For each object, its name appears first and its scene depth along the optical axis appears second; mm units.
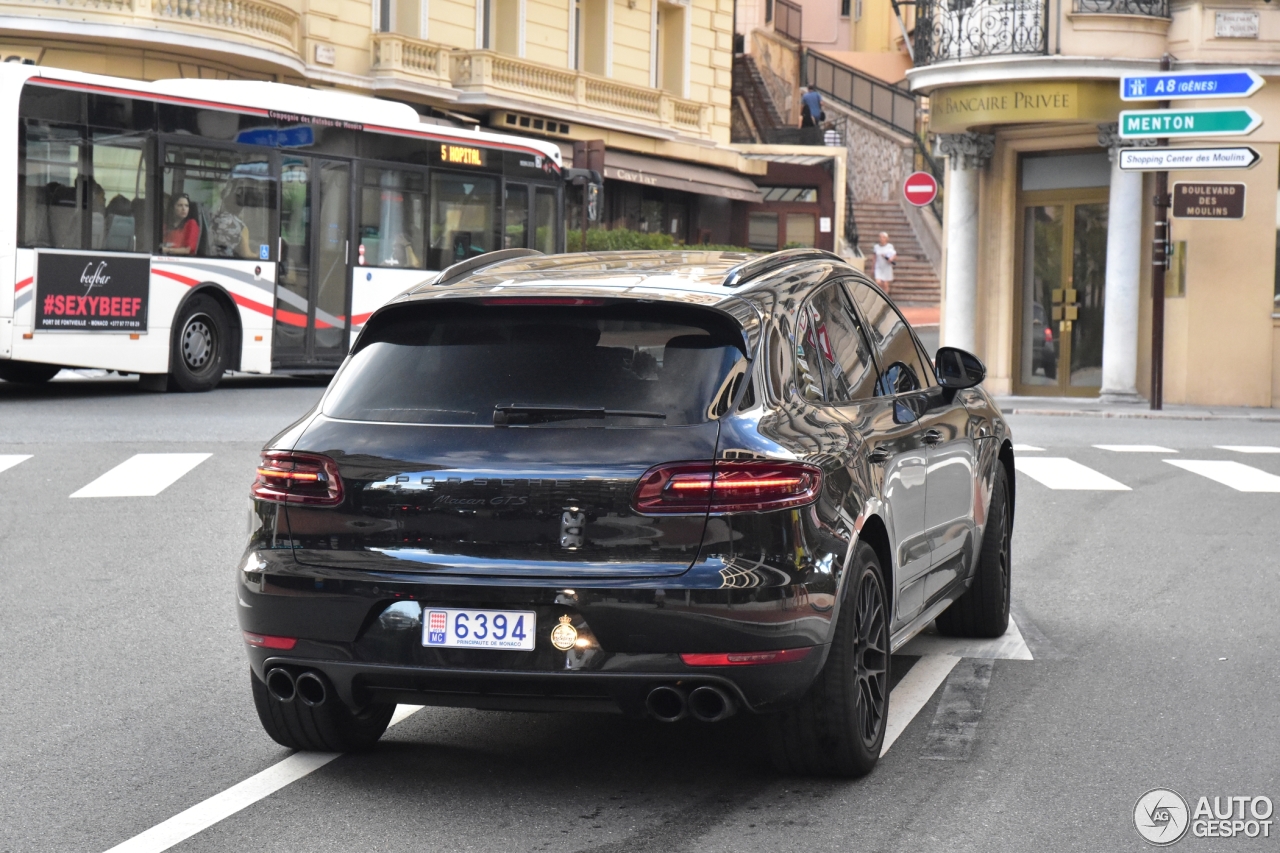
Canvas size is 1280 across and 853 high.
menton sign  23141
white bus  18109
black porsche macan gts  5051
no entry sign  31656
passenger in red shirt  19625
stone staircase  43875
